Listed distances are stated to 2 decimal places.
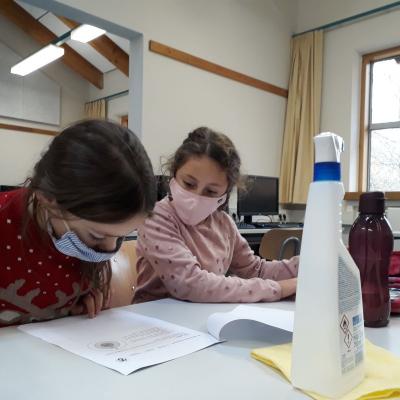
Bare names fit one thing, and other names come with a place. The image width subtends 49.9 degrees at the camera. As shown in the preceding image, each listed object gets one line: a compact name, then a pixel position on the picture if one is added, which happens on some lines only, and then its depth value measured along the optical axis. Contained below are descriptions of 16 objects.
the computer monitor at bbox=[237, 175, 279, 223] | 3.61
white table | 0.48
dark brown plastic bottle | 0.75
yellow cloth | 0.49
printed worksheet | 0.58
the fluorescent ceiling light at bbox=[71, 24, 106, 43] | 4.21
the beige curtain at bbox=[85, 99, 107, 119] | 6.78
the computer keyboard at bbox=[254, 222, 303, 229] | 3.39
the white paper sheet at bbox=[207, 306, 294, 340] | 0.68
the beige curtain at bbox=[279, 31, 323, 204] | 4.26
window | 4.10
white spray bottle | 0.47
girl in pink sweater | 0.97
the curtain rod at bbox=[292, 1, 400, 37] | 3.82
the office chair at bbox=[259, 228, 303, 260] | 2.49
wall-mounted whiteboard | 6.29
